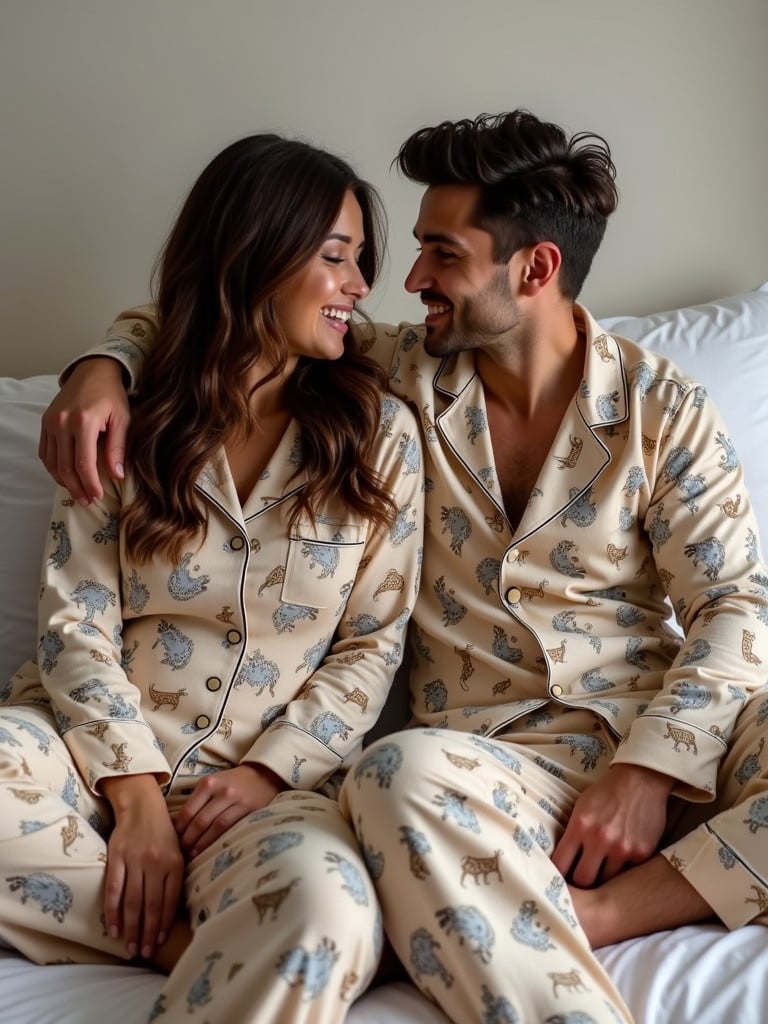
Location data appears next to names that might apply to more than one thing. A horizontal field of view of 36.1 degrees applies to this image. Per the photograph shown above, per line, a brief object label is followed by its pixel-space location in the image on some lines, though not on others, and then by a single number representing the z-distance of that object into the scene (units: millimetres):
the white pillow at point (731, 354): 2041
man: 1493
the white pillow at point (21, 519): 1871
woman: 1547
